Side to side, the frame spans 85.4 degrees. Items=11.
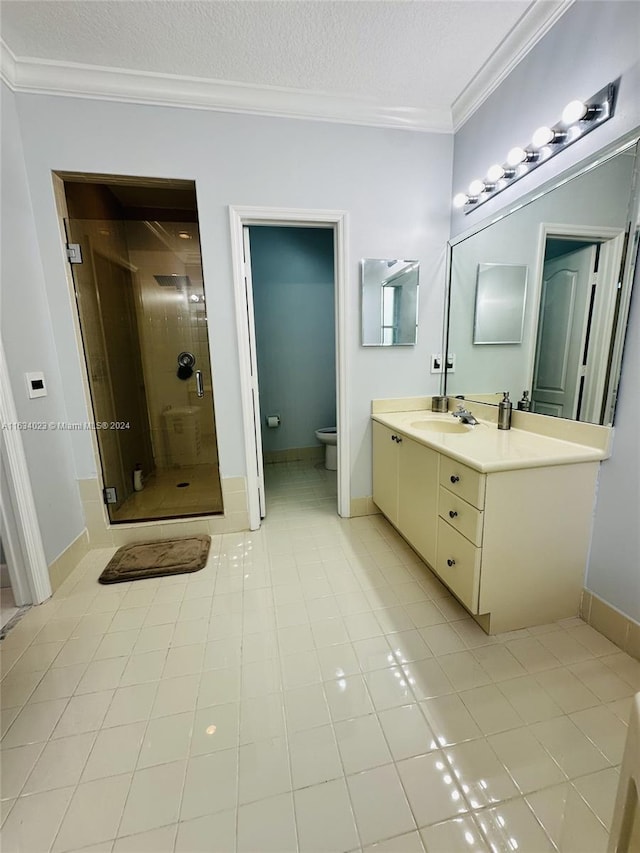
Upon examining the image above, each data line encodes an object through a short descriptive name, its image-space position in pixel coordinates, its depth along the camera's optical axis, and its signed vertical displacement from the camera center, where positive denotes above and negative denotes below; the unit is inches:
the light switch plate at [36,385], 69.3 -5.4
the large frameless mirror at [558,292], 51.6 +9.5
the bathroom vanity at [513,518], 52.9 -27.3
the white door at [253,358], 84.4 -1.4
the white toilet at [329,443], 135.1 -36.2
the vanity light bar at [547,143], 51.1 +34.0
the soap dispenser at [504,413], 72.1 -13.7
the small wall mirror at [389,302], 88.6 +12.0
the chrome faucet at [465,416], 77.8 -15.4
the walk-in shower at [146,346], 89.3 +2.7
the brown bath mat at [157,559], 76.5 -46.7
